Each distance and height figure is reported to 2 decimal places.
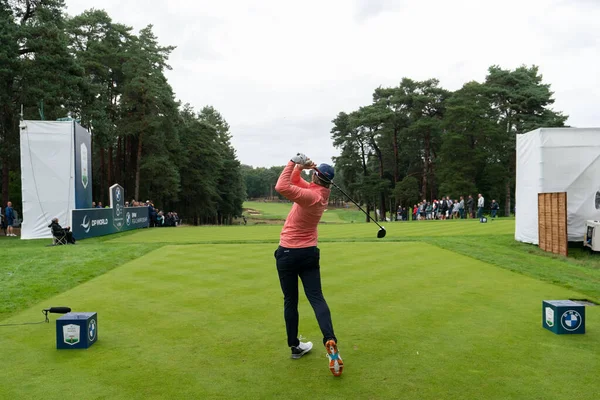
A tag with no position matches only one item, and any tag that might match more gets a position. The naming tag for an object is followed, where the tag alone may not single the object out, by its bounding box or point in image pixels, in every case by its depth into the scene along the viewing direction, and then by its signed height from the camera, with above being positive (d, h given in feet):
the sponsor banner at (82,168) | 75.25 +5.42
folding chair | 61.57 -5.27
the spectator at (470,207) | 124.19 -3.32
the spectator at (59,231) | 61.31 -4.45
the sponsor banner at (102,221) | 71.05 -4.23
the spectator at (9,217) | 86.79 -3.47
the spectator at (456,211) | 125.90 -4.41
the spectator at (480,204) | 103.84 -2.05
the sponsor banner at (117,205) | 87.71 -1.37
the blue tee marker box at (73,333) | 17.78 -5.34
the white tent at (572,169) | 55.98 +3.19
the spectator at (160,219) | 118.34 -5.77
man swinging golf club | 16.06 -1.73
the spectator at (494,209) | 112.88 -3.53
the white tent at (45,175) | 72.69 +3.91
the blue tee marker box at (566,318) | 18.90 -5.21
